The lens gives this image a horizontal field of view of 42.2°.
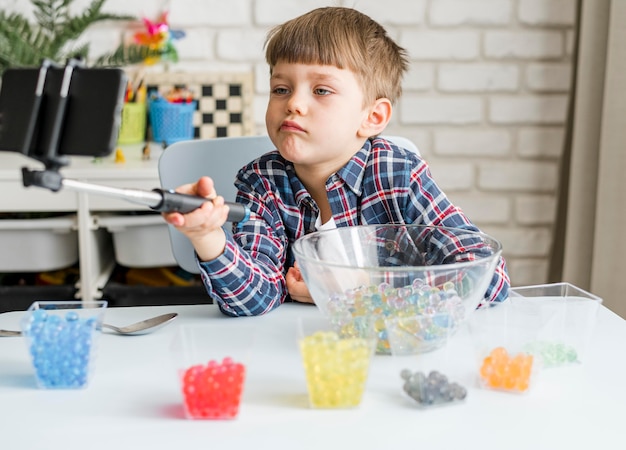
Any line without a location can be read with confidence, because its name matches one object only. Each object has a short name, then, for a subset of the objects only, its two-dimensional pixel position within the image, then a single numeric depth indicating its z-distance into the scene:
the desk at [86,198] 1.99
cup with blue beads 0.83
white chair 1.52
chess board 2.33
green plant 2.08
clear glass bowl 0.86
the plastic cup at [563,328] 0.89
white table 0.72
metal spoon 0.99
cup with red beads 0.76
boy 1.24
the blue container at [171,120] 2.25
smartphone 0.66
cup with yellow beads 0.78
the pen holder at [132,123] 2.26
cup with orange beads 0.82
